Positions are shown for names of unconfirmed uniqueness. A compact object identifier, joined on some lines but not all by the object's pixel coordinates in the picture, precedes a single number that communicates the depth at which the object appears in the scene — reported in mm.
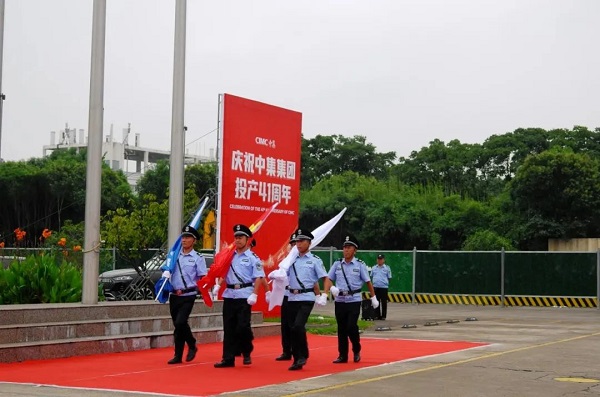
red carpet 11227
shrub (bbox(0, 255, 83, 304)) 17406
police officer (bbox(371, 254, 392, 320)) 25844
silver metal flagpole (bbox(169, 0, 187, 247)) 18938
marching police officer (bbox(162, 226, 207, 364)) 13570
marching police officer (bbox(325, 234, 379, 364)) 13828
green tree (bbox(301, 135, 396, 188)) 75688
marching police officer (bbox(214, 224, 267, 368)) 13344
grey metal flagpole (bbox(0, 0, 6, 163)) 19188
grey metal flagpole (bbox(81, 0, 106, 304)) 16438
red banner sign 20531
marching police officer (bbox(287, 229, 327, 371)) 13148
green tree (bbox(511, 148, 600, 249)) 50750
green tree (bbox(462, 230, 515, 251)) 48969
